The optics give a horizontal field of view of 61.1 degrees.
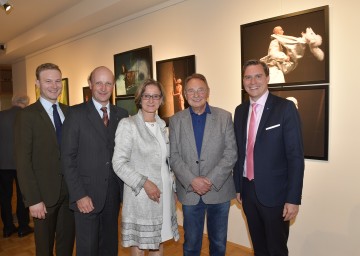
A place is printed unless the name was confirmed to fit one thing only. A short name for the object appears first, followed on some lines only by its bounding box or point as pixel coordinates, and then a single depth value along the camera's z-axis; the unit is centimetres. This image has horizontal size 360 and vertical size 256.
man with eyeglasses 227
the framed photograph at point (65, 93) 655
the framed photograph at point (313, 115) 272
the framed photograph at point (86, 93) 580
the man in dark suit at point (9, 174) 405
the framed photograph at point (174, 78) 393
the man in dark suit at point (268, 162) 204
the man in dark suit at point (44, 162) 223
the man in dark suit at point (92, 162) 215
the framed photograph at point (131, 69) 453
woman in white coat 211
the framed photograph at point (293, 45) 268
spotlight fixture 413
